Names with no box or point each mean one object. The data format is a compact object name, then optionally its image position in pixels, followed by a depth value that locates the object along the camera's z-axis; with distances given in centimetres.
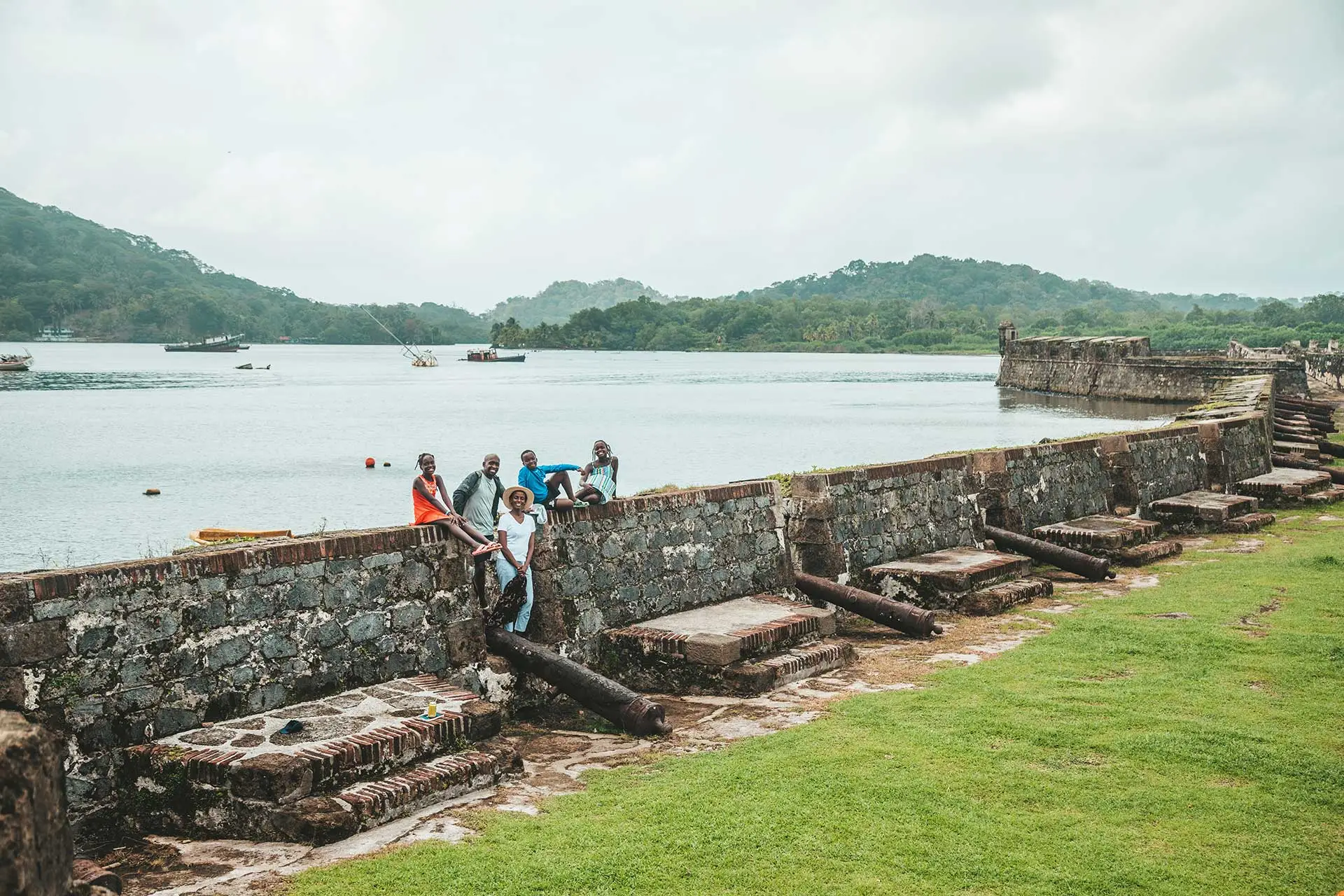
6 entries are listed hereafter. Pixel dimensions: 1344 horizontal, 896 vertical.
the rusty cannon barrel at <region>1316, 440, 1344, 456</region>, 2336
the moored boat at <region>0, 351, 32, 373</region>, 12238
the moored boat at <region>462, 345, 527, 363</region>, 16962
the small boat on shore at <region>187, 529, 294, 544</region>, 1859
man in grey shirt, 974
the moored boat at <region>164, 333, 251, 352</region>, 18950
